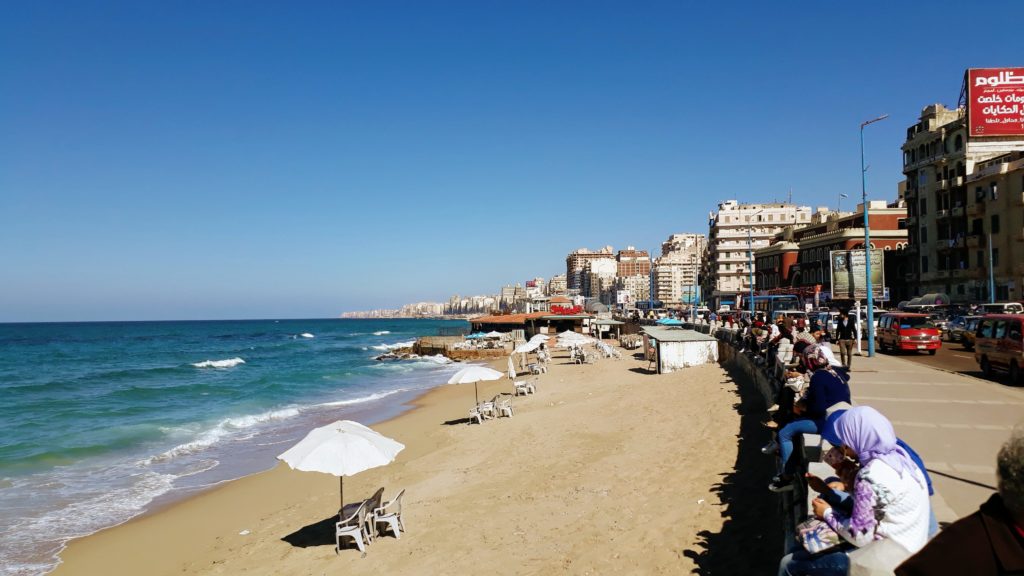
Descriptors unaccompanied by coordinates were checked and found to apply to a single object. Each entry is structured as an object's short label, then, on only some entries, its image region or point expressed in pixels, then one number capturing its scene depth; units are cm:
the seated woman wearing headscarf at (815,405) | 654
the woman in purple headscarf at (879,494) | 366
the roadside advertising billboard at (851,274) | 2169
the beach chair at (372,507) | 939
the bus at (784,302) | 5222
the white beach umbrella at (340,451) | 958
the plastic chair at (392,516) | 939
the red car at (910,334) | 2139
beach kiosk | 2538
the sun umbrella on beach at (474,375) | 2016
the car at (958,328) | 2654
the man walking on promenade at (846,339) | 1593
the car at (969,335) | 2391
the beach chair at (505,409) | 2002
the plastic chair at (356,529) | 905
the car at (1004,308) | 2784
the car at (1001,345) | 1406
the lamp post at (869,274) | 1998
